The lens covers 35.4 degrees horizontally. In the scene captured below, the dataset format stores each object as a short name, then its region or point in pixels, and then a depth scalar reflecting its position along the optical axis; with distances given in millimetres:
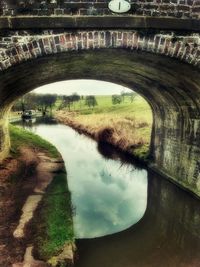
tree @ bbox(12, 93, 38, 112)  68219
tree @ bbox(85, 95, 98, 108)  75919
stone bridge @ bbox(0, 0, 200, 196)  7504
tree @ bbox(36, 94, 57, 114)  78469
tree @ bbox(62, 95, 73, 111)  77950
